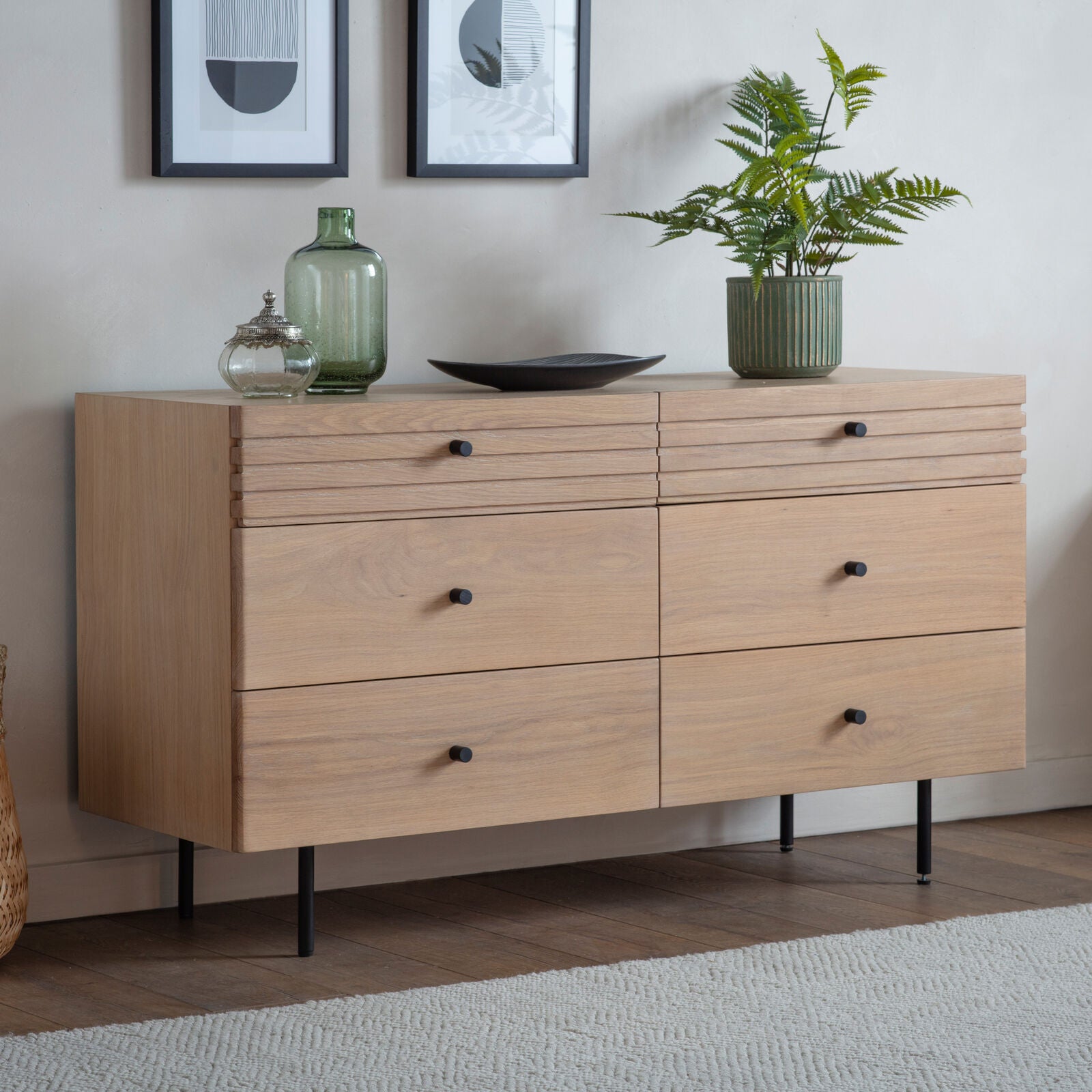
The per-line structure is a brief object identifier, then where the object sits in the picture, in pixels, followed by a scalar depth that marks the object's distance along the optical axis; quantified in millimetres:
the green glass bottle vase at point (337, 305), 4345
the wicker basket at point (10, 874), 4045
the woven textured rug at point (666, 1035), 3456
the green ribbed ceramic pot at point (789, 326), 4704
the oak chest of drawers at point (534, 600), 3979
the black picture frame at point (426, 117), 4654
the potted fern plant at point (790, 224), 4698
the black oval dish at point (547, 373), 4278
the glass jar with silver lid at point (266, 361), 4108
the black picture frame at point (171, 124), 4373
